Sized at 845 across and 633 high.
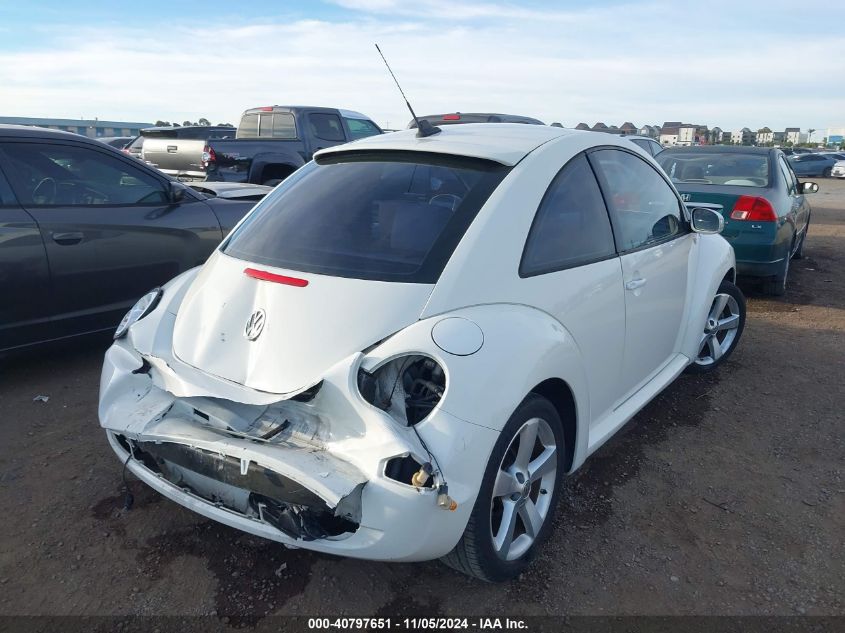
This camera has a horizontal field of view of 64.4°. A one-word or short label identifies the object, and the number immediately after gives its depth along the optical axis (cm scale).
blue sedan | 3334
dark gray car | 424
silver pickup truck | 1044
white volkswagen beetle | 216
